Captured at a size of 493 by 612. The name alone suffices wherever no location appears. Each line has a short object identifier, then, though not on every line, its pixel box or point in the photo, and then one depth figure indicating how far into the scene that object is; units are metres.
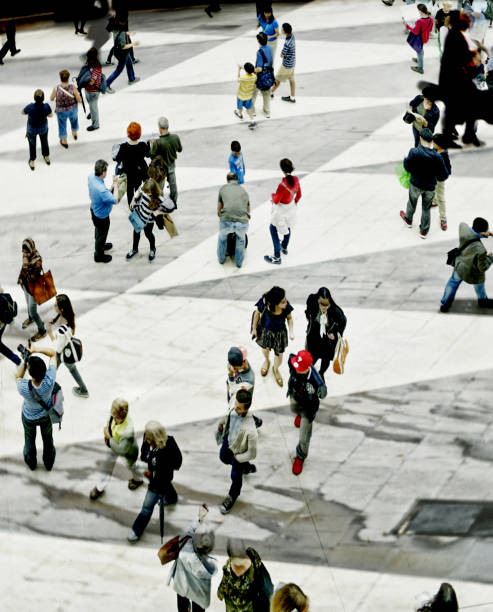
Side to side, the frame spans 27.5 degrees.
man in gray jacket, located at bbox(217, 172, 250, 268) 11.17
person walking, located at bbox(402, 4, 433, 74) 17.70
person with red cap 7.98
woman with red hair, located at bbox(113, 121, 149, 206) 12.13
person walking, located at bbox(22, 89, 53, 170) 14.36
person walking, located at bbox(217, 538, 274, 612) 6.06
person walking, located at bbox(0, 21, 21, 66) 20.66
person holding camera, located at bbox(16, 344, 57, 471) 7.98
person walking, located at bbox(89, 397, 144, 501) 7.61
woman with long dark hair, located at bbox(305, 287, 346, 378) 8.78
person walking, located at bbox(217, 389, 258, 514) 7.57
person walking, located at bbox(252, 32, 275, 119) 15.66
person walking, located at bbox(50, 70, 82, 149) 15.15
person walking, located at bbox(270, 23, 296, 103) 16.17
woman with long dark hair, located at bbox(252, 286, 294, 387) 9.03
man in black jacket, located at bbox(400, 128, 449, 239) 11.49
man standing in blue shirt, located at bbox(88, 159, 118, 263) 11.30
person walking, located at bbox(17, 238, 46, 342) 9.97
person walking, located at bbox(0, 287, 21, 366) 9.74
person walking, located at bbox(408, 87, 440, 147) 12.53
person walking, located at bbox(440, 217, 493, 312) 9.95
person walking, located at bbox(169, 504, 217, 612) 6.27
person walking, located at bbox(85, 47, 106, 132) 15.79
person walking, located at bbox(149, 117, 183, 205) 12.70
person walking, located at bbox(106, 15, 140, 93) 18.08
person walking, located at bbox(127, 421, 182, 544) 7.26
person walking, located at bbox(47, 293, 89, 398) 8.96
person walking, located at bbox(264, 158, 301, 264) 11.23
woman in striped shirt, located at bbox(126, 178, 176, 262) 11.36
